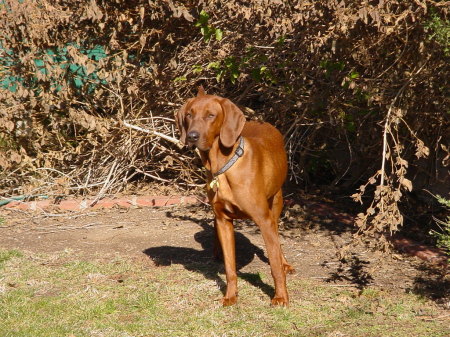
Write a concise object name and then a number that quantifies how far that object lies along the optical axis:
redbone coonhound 10.00
